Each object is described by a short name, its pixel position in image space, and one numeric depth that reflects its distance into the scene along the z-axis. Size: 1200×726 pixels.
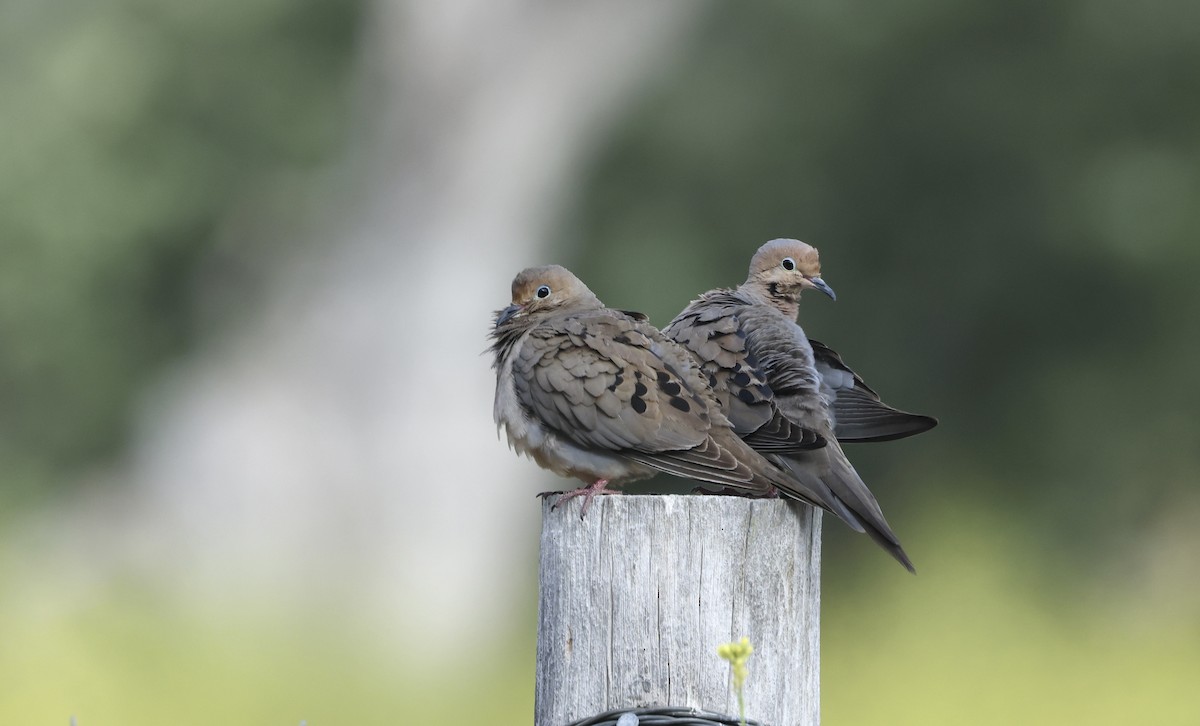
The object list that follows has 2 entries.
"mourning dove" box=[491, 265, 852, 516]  8.15
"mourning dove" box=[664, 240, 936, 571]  8.36
